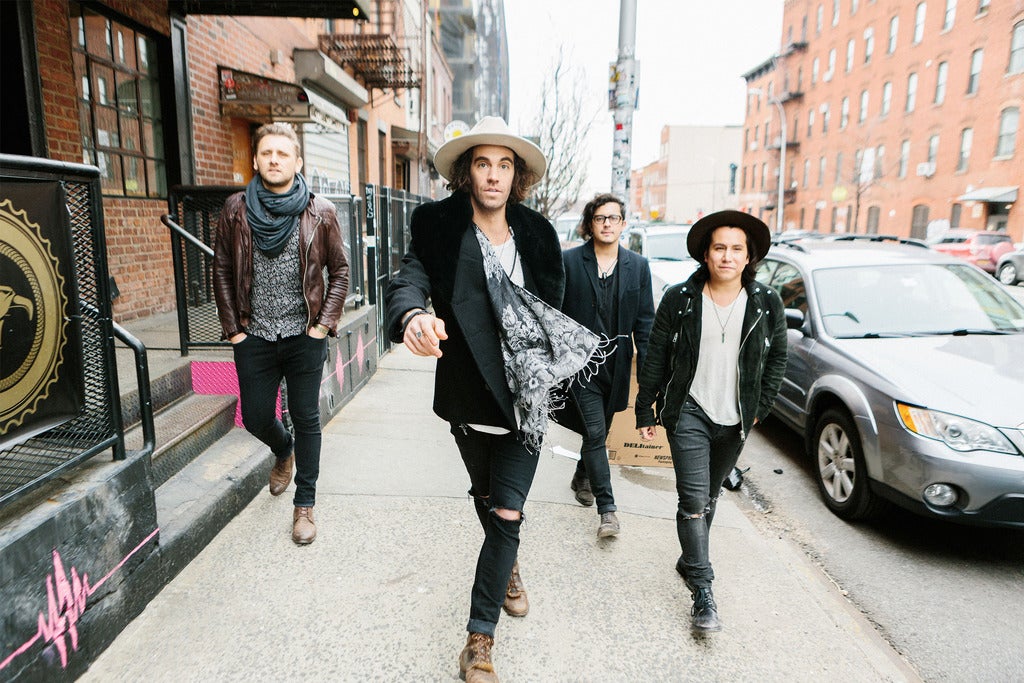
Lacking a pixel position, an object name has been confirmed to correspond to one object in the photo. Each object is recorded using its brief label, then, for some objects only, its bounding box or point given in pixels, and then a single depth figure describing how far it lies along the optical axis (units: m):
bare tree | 15.51
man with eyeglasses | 3.61
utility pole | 7.79
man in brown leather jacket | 3.08
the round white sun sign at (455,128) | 11.44
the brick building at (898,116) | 27.52
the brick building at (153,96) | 4.82
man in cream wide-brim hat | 2.28
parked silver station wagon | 3.44
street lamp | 39.02
